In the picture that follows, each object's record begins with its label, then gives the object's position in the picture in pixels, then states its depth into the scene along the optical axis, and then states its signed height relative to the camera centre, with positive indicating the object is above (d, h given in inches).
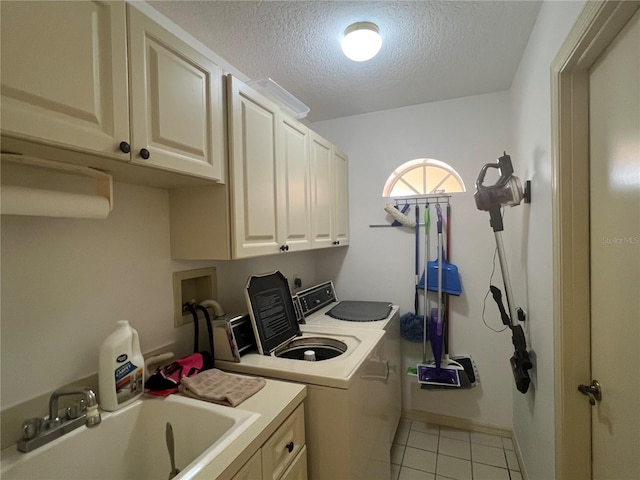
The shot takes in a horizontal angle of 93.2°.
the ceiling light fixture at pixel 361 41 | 57.6 +37.7
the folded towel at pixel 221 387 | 43.6 -23.2
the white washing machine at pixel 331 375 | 49.0 -25.5
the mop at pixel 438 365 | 85.0 -38.8
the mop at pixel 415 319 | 92.5 -26.6
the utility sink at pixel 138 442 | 34.9 -26.2
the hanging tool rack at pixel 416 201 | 93.9 +10.1
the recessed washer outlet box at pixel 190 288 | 57.1 -10.5
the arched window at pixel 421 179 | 98.4 +18.0
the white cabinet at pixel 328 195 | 81.4 +12.0
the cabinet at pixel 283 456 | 36.2 -29.5
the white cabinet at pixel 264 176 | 52.7 +12.1
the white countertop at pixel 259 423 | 31.5 -24.1
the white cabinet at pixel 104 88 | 27.0 +16.7
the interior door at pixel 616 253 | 33.3 -3.0
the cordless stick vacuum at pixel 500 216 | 60.9 +3.8
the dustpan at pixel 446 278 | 89.7 -13.7
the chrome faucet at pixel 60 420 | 34.6 -22.2
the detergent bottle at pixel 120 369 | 41.3 -18.3
